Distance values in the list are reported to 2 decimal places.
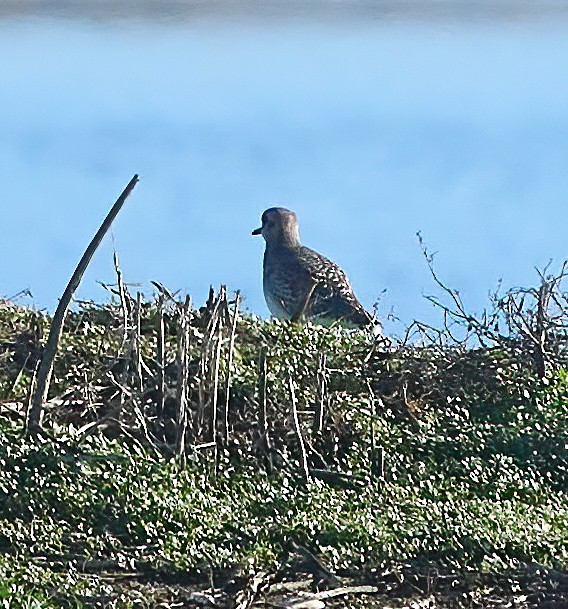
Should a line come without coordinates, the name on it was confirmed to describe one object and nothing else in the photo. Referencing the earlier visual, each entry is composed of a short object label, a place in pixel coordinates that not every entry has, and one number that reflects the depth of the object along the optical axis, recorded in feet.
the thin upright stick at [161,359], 40.96
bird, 62.03
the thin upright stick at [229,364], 40.70
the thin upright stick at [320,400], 41.60
